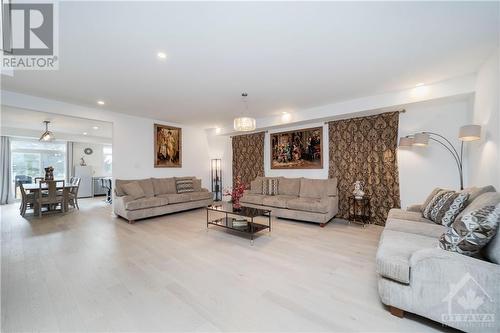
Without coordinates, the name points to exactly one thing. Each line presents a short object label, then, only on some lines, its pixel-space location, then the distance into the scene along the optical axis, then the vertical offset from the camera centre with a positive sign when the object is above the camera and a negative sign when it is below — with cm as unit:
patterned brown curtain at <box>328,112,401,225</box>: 425 +15
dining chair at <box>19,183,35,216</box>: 522 -85
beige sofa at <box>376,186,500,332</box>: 141 -86
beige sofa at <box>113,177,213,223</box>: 461 -83
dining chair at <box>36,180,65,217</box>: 513 -77
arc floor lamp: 352 +40
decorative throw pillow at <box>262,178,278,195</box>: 558 -55
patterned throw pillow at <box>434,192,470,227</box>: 243 -51
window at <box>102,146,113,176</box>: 940 +30
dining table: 518 -57
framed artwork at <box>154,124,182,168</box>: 617 +61
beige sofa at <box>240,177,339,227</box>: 430 -78
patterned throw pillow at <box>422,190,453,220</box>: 273 -50
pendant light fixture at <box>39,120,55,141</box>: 602 +89
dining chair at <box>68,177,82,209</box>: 595 -82
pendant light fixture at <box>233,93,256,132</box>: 390 +79
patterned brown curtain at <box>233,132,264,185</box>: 639 +31
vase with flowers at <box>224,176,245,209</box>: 400 -56
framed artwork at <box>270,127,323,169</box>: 535 +46
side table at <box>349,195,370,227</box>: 439 -98
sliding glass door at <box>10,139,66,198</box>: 751 +29
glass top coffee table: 355 -102
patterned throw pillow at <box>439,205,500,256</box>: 155 -51
